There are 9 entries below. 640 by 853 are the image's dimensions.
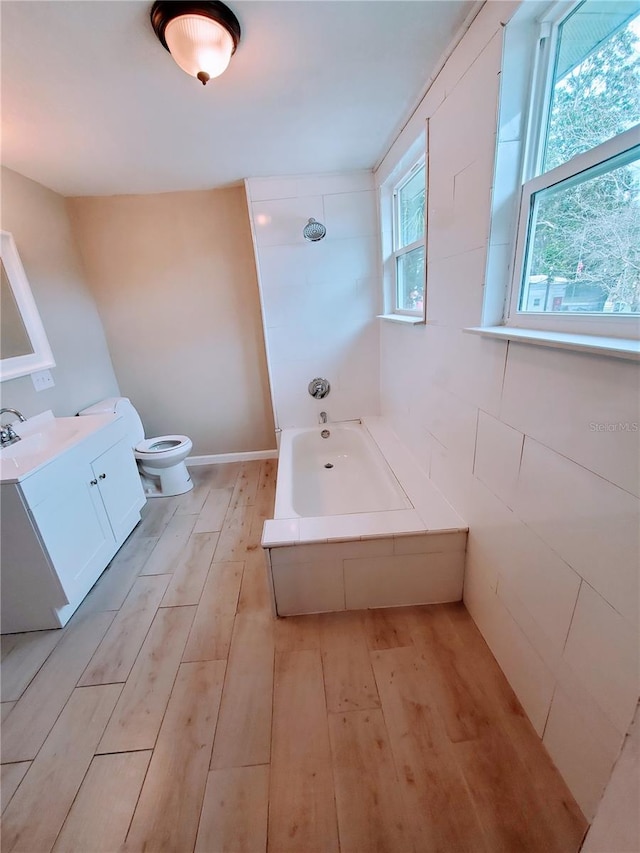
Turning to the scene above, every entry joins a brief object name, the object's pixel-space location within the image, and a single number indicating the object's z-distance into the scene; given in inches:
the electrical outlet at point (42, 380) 81.8
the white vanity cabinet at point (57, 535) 55.2
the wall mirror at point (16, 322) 77.4
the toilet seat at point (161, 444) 102.0
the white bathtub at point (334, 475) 77.1
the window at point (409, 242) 78.0
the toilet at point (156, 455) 99.9
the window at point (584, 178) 29.9
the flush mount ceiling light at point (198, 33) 39.5
